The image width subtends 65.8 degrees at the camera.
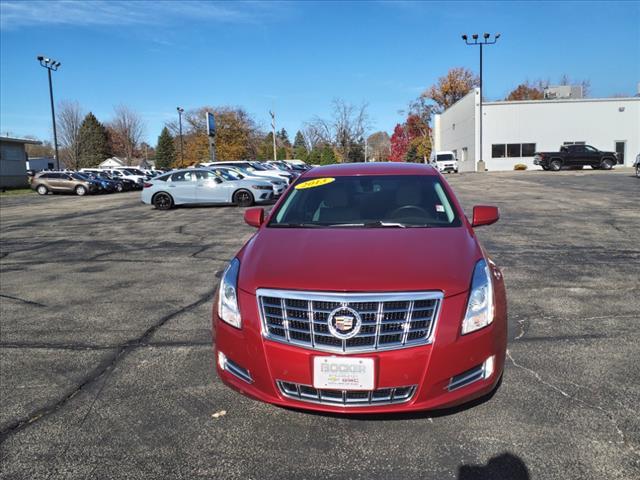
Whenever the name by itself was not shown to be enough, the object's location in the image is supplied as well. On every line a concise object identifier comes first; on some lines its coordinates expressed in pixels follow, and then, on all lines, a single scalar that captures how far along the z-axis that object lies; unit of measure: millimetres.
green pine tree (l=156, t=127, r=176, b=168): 95188
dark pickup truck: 36125
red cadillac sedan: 2668
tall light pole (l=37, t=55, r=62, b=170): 38844
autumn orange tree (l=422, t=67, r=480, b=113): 71188
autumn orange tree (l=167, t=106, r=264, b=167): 68562
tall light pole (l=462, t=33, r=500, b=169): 41625
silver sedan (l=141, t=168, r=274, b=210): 17312
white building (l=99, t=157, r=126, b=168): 83125
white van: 43344
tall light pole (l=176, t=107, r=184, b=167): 60175
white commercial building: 42844
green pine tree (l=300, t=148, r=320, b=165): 73000
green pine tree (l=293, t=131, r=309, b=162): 82619
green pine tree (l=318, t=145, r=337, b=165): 65688
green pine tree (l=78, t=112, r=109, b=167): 70125
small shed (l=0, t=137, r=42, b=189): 40219
